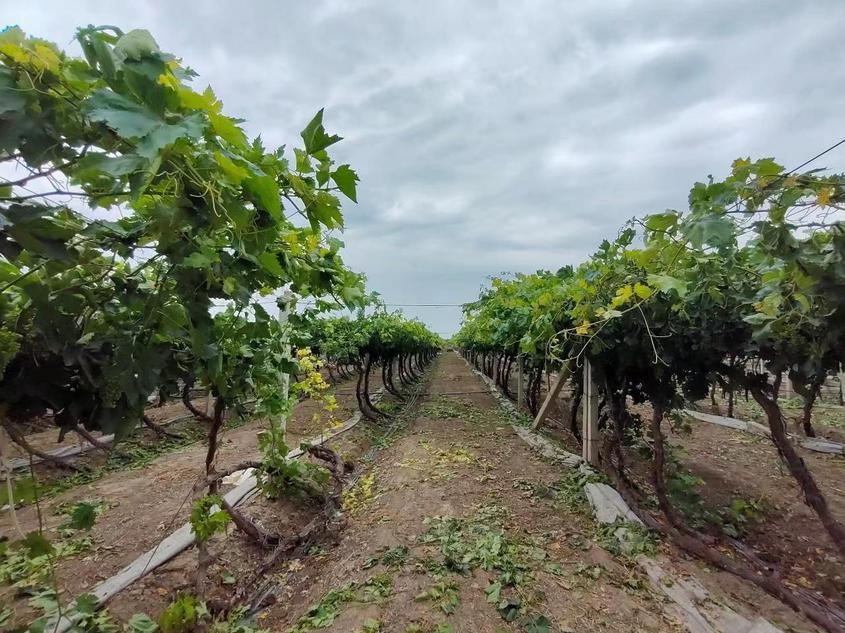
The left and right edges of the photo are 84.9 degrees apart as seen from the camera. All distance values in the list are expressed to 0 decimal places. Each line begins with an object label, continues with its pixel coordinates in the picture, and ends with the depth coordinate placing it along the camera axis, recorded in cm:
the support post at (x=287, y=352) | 250
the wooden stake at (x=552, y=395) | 600
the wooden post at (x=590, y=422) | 557
